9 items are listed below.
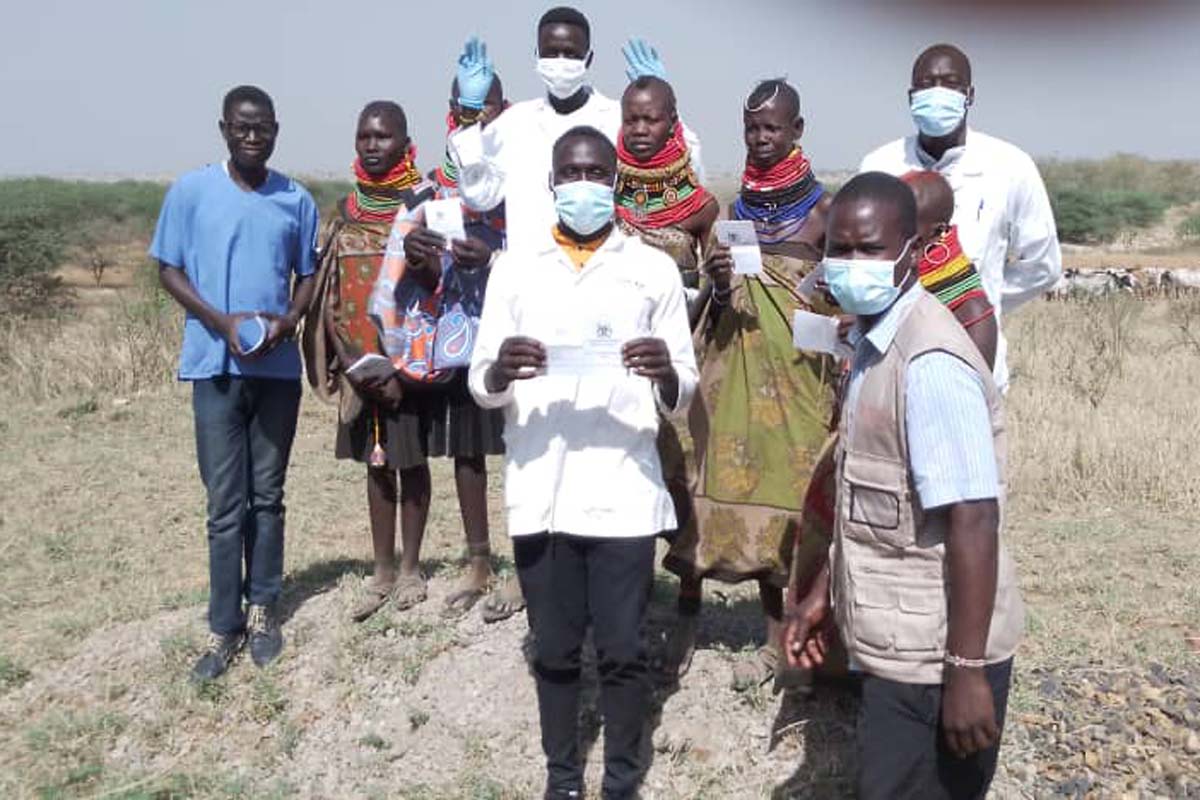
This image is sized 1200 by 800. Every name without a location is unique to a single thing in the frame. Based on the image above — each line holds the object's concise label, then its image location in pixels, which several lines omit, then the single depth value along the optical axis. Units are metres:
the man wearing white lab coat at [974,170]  3.66
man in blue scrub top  4.12
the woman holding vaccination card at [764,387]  3.58
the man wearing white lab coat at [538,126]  3.88
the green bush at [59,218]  16.41
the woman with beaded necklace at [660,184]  3.67
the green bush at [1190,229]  30.42
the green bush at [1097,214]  33.22
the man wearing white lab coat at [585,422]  3.18
